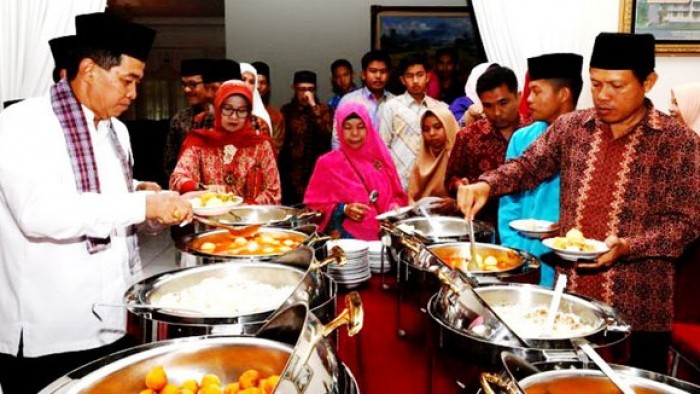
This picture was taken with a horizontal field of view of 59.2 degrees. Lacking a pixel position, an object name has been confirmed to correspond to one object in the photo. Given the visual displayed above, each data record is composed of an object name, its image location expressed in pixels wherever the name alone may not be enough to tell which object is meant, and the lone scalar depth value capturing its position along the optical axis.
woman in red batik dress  2.95
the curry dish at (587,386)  0.92
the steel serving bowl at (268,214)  2.27
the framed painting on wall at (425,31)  5.95
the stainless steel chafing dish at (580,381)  0.90
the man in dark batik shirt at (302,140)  4.79
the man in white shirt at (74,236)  1.53
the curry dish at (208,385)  0.97
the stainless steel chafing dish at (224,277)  1.18
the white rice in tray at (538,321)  1.23
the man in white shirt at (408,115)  3.88
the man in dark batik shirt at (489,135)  2.80
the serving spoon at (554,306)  1.27
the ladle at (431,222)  2.25
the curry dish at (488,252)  1.77
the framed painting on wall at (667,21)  3.64
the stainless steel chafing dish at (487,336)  1.06
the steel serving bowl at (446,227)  2.08
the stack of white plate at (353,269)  1.99
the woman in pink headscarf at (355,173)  2.99
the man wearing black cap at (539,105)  2.41
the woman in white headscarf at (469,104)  3.62
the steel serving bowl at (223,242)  1.71
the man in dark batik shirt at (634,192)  1.65
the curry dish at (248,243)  1.87
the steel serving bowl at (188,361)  0.98
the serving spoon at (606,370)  0.85
